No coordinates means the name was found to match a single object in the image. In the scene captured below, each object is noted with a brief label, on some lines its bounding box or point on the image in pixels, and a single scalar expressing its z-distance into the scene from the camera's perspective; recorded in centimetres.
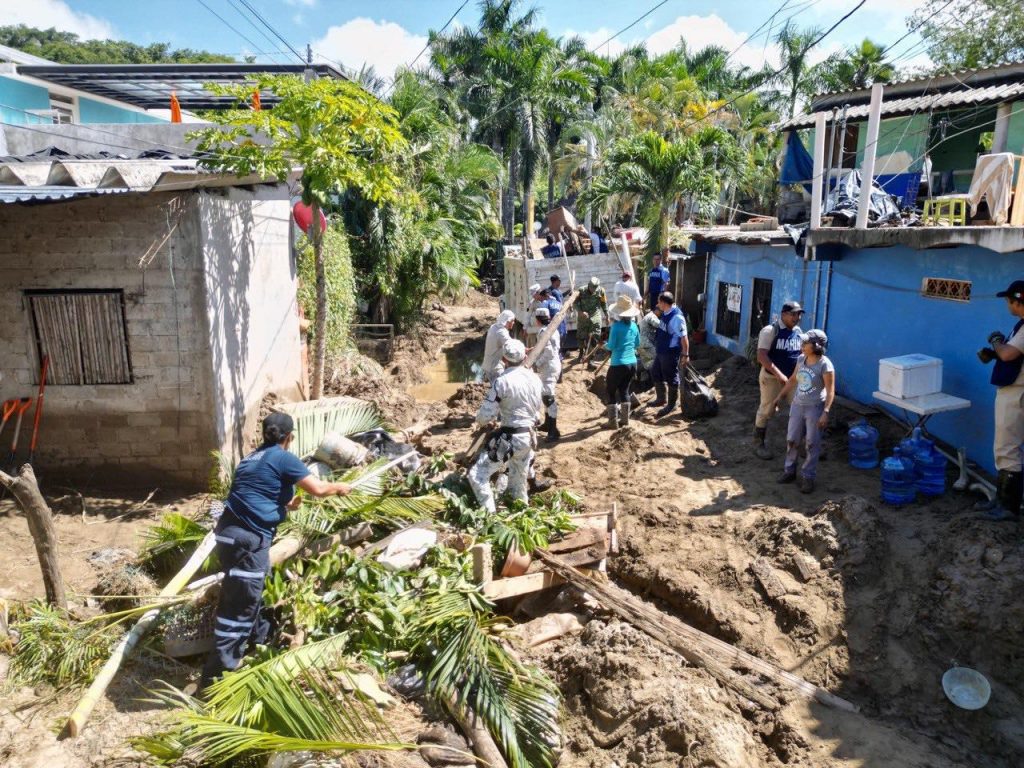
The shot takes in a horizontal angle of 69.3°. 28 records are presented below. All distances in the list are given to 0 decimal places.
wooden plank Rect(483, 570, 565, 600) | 574
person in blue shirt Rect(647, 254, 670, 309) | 1340
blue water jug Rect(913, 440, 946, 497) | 685
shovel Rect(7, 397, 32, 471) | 779
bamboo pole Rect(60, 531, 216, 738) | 427
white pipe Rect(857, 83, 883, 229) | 823
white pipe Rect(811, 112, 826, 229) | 927
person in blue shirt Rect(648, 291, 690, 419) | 977
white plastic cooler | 722
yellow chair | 759
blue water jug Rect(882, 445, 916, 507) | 678
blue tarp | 1403
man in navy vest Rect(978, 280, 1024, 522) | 607
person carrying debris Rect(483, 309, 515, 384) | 945
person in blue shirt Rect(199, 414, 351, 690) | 477
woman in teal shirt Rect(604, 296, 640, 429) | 957
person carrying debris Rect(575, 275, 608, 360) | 1388
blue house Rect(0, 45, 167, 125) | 1628
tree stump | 467
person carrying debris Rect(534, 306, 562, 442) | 957
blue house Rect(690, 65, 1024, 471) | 729
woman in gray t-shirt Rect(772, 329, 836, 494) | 707
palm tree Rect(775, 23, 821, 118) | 3281
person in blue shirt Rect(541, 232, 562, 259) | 1592
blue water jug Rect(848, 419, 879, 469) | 784
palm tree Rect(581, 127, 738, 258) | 1553
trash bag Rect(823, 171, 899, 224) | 916
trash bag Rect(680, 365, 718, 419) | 1002
